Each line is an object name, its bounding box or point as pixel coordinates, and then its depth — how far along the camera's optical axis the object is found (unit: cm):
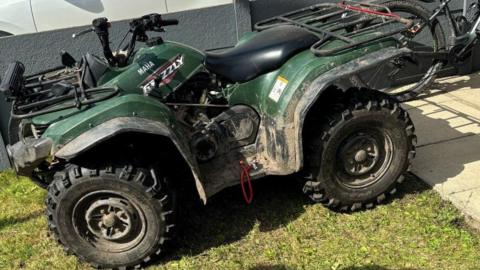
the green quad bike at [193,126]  337
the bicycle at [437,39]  585
